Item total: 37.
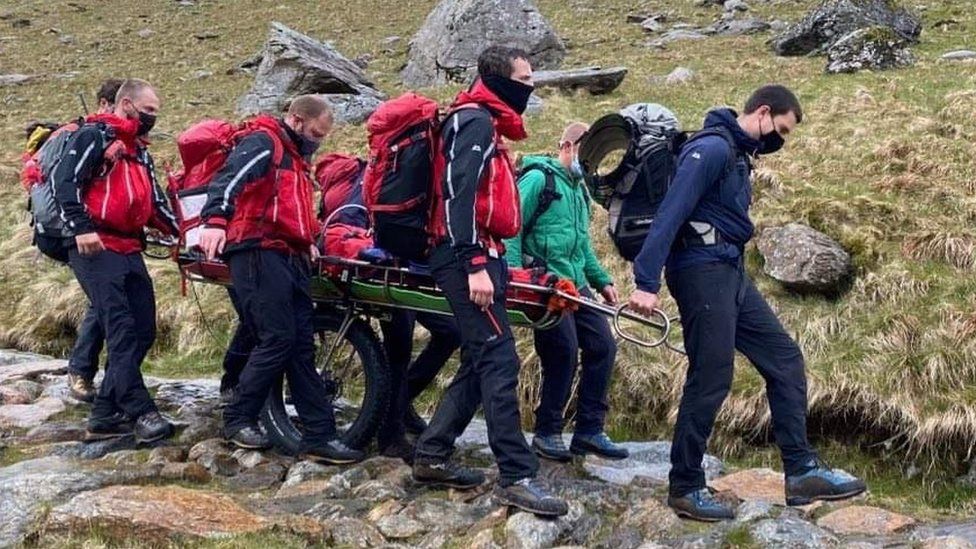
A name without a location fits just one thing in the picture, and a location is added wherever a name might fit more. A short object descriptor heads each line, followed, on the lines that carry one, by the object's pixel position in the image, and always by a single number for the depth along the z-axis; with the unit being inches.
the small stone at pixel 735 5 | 1491.1
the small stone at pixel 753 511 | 264.2
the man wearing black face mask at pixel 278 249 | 304.8
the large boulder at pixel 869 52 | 868.6
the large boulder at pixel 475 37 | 1120.2
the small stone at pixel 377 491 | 293.4
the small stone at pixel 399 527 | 270.1
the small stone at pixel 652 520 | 263.6
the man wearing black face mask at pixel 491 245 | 259.4
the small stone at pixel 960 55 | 874.8
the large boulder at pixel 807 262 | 463.2
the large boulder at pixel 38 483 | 267.0
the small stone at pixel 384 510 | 278.4
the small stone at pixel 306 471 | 313.4
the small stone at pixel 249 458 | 329.4
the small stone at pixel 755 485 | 307.6
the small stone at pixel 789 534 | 247.0
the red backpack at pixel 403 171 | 268.2
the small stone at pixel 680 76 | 932.6
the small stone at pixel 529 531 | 256.7
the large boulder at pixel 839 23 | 1029.8
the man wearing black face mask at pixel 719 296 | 258.5
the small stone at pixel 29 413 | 377.7
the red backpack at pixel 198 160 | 332.2
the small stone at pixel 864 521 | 265.3
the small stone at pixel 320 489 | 299.7
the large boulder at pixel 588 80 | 922.1
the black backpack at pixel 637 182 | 276.8
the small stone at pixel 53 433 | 361.1
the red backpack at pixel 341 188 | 357.7
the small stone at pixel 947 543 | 241.8
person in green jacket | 326.3
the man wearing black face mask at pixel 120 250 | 341.7
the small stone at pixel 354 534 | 262.7
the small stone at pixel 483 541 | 255.9
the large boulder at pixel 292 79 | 984.3
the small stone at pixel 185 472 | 306.8
